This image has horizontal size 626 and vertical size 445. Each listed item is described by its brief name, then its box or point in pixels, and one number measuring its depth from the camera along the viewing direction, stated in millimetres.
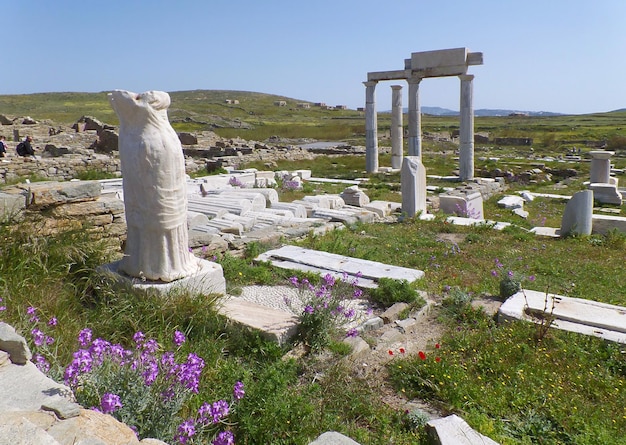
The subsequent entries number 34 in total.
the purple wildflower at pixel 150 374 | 3051
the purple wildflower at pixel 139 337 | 3506
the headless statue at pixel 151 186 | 4828
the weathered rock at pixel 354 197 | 13676
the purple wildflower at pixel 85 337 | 3371
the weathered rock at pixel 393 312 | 5711
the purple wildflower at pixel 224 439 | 3057
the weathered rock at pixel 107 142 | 23203
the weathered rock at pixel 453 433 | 3447
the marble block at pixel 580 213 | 10359
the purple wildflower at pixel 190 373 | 3154
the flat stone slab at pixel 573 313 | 5289
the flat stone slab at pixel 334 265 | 7031
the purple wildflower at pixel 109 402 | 2738
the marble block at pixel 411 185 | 11828
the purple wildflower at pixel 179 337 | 3656
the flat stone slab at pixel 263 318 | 4711
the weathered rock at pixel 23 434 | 1988
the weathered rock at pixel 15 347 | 3076
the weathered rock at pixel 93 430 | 2283
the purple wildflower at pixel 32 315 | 3650
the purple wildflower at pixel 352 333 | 4820
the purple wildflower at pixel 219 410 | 3066
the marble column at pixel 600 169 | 17750
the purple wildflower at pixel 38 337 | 3271
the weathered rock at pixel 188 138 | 28844
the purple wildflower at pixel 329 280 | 5109
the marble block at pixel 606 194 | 15867
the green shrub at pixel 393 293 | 6156
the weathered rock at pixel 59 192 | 6008
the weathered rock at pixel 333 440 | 3113
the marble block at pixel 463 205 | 12938
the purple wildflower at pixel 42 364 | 3229
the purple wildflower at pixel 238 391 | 3302
